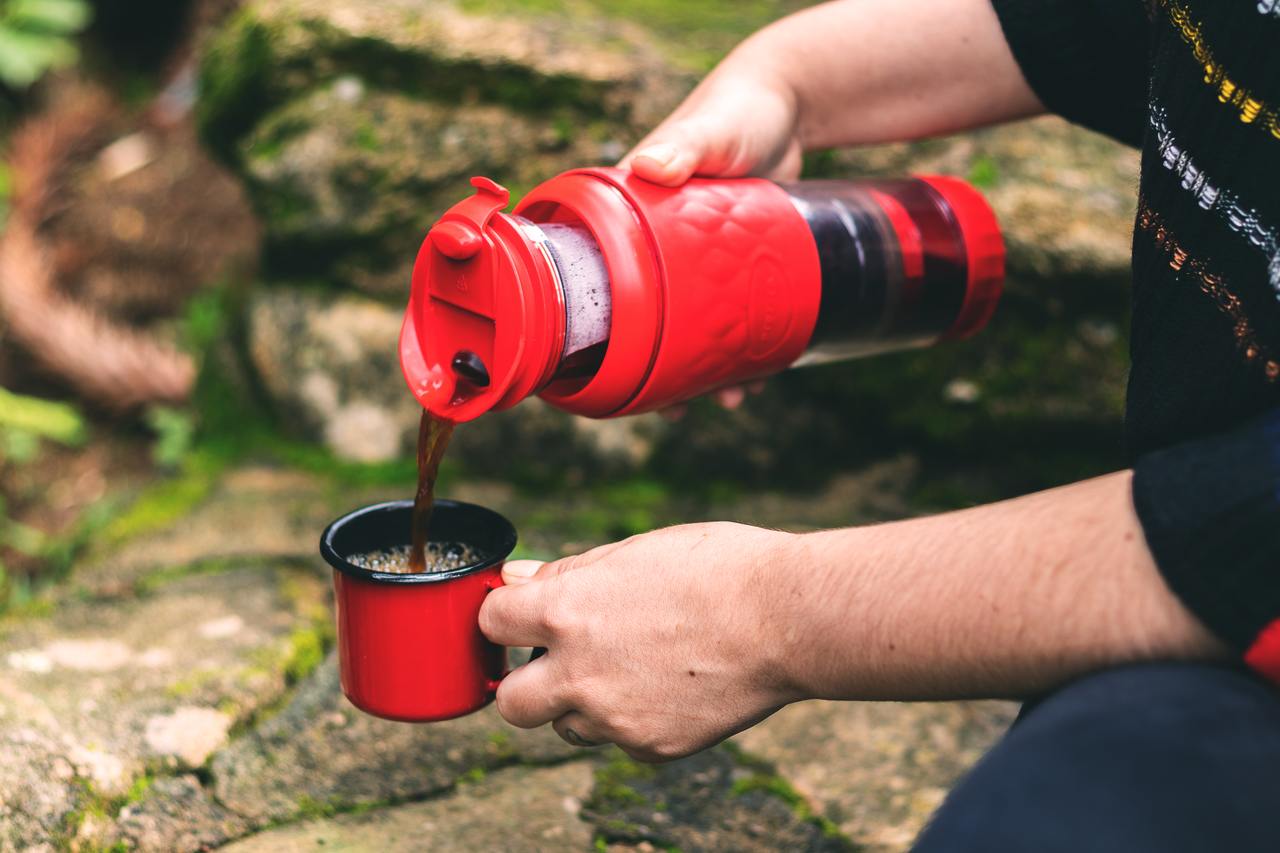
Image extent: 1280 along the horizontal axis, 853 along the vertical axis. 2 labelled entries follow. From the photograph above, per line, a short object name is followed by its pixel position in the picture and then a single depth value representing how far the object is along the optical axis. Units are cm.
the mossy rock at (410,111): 213
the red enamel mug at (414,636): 108
